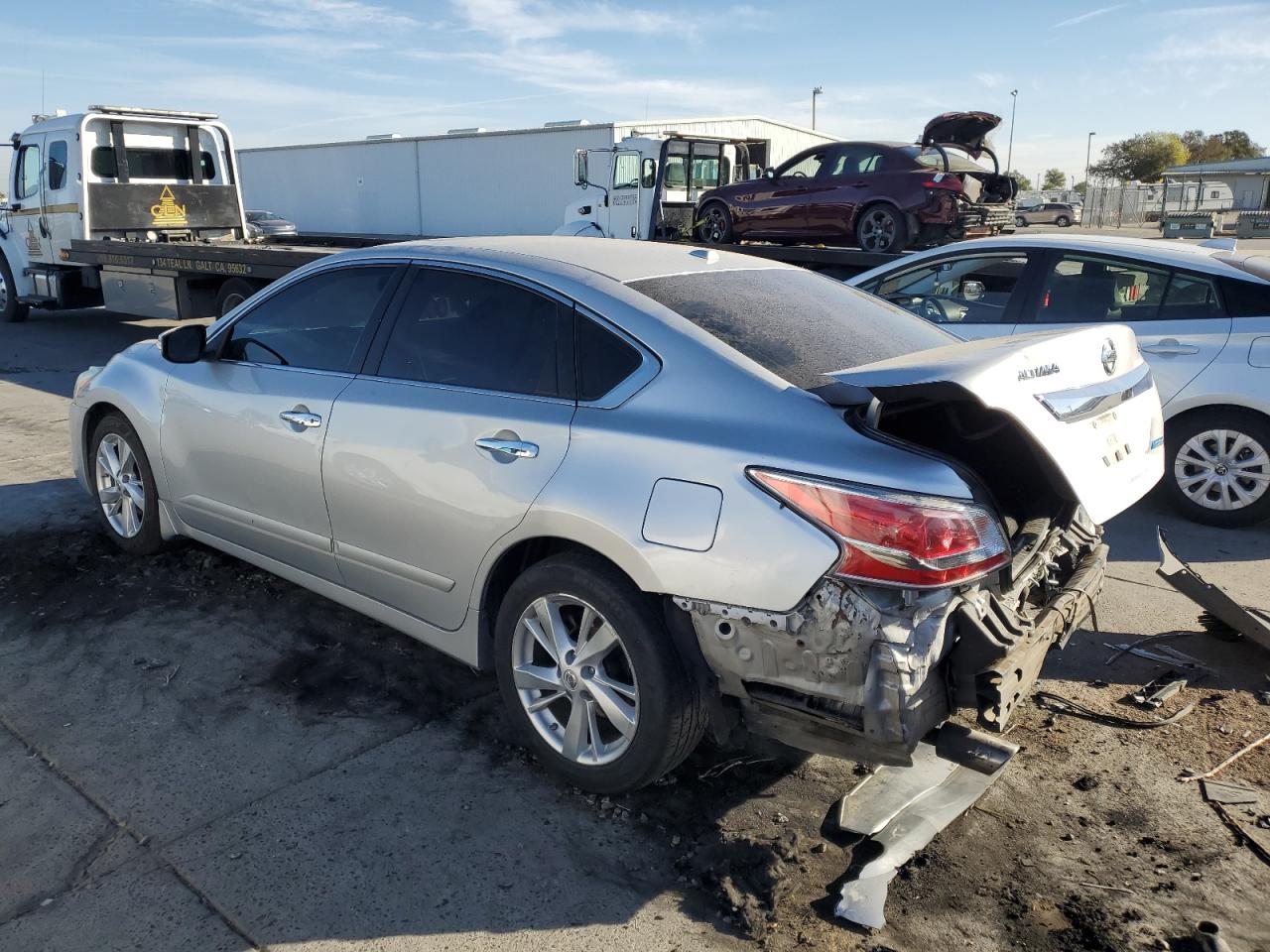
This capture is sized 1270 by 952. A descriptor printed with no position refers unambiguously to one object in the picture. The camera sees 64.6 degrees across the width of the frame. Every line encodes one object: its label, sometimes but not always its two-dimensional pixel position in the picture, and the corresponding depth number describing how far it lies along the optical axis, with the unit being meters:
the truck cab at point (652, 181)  16.94
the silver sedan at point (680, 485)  2.60
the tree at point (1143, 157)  79.62
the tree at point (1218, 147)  84.06
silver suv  53.38
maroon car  12.42
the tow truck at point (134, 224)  11.84
